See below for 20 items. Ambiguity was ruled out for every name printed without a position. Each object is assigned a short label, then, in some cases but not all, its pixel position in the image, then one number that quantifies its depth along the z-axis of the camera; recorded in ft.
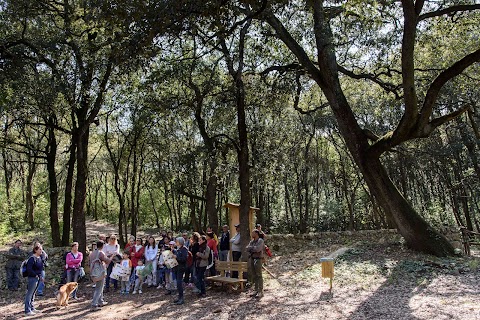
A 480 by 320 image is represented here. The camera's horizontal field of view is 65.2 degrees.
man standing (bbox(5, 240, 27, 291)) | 35.70
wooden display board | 36.96
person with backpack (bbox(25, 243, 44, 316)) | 26.25
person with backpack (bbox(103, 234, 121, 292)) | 33.78
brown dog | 28.45
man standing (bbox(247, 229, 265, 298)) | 26.66
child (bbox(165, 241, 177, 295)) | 31.17
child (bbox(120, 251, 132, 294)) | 32.86
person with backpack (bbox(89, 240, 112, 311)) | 26.66
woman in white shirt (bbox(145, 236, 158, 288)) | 33.55
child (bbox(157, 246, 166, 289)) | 32.79
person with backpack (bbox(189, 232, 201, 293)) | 29.58
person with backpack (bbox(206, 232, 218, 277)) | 32.68
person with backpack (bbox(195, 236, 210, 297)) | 28.12
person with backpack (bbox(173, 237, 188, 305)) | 26.92
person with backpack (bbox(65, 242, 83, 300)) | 32.78
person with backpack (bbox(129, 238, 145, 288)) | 33.73
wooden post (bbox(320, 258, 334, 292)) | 26.48
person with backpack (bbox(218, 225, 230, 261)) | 34.40
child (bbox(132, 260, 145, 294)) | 32.60
